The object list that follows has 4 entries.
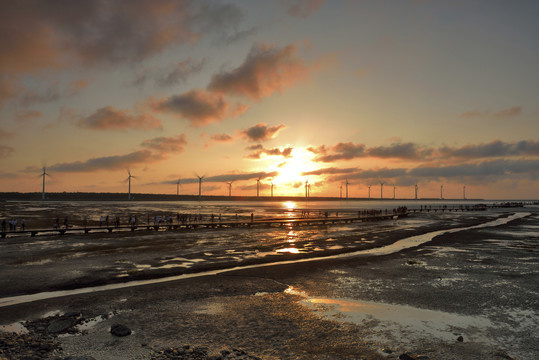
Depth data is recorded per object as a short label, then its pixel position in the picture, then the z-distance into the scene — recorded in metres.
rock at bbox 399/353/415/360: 9.34
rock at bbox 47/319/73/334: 11.02
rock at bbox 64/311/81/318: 12.52
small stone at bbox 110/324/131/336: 10.84
